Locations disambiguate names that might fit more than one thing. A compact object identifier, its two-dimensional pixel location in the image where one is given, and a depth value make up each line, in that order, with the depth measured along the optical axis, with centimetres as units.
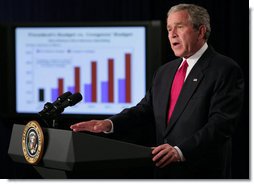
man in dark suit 608
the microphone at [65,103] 574
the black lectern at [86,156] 560
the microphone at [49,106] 574
